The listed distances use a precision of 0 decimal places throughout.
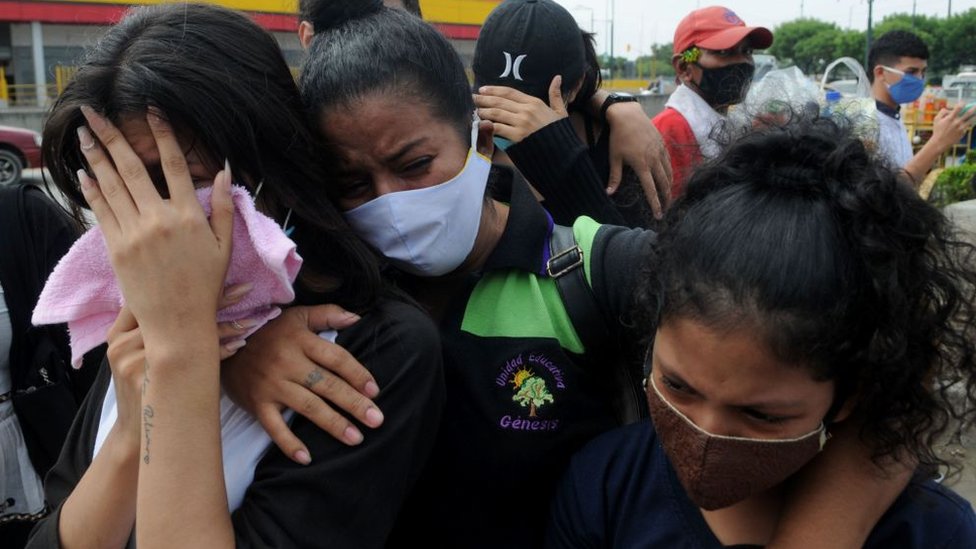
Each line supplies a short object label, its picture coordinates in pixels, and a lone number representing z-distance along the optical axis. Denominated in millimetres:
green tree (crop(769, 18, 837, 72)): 65938
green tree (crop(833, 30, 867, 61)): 59125
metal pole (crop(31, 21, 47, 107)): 26016
